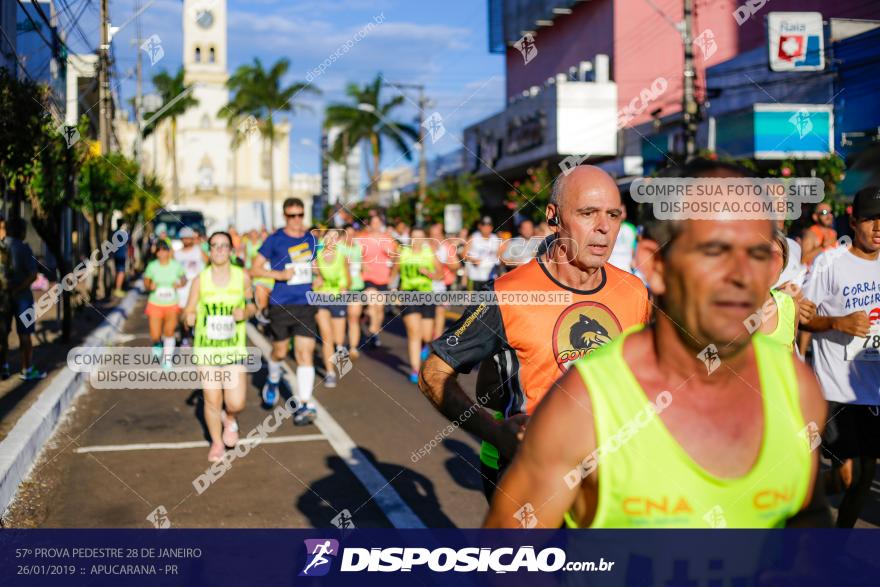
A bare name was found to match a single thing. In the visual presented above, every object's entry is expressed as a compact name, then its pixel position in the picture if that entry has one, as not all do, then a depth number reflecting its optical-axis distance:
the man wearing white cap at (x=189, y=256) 14.43
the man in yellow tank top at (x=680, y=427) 1.74
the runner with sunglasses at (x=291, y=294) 9.45
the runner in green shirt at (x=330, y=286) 11.32
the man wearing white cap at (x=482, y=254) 19.81
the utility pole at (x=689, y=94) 18.33
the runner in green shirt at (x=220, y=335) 7.73
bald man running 3.49
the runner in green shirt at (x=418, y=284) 11.83
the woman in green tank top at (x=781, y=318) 4.83
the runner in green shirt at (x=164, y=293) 12.45
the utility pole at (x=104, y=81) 20.62
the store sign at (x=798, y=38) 21.41
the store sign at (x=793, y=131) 21.28
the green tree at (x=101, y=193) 21.23
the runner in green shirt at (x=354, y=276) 13.01
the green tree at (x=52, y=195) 14.76
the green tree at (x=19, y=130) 11.45
